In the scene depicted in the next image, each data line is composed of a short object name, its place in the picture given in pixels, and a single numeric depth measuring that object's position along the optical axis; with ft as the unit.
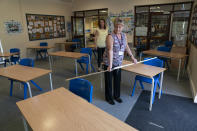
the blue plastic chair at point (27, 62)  10.21
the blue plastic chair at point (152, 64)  8.97
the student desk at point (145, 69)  7.79
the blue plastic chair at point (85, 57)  14.46
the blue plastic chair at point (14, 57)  15.75
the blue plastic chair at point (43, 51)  21.85
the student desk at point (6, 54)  14.51
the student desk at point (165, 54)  12.23
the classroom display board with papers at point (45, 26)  21.77
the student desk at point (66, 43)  23.61
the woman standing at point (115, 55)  7.32
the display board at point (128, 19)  22.41
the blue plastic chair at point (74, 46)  25.30
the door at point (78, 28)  28.40
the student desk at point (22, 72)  7.48
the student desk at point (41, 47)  20.09
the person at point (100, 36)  14.34
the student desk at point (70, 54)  13.03
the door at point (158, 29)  20.31
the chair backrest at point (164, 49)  14.64
